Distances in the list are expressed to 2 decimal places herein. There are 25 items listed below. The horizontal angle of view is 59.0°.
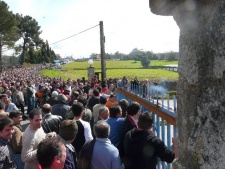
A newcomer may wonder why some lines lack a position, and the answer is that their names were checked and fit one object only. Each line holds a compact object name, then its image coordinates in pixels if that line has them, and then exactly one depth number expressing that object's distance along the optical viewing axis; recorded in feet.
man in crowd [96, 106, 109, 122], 11.49
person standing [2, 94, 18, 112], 17.61
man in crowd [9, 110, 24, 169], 9.27
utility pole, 35.35
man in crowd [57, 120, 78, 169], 7.56
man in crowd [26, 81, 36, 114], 28.39
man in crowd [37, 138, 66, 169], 5.56
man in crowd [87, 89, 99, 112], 17.09
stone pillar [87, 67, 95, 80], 40.14
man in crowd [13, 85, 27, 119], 25.85
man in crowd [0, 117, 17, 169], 7.25
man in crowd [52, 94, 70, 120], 14.26
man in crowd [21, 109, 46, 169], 8.22
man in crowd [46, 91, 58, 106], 17.91
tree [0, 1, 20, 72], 93.15
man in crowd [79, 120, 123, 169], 7.44
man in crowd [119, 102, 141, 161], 9.70
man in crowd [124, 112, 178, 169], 7.03
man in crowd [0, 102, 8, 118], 13.24
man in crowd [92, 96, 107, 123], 14.18
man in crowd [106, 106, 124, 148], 9.84
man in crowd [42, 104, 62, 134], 11.26
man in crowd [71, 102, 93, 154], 9.78
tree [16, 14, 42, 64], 153.50
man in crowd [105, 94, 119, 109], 15.49
